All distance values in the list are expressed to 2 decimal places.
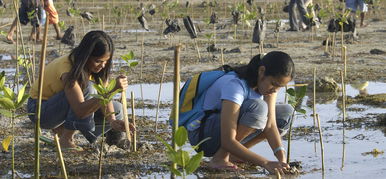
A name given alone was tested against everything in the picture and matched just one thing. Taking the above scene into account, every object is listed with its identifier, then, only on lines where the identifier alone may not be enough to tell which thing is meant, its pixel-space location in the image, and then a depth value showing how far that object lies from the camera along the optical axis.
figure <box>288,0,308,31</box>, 15.16
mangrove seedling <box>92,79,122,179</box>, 3.85
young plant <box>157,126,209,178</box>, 2.88
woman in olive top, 4.74
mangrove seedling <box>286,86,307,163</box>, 4.34
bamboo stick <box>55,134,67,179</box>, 3.48
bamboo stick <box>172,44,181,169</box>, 2.92
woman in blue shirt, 4.35
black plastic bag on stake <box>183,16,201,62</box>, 8.77
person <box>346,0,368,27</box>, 15.40
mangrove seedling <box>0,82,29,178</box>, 3.75
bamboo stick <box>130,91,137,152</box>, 5.01
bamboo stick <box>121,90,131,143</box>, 4.63
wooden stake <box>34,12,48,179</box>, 3.17
